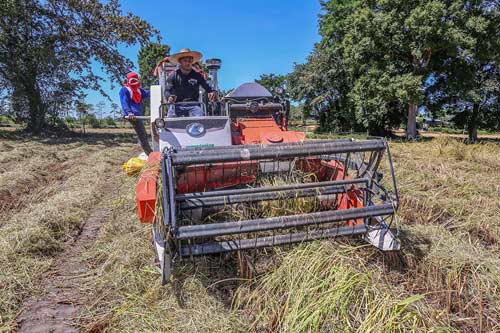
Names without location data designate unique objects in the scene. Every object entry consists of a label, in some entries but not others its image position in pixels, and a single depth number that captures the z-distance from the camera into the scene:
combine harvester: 2.60
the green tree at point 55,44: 15.79
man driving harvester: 4.81
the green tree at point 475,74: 15.67
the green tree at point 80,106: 19.85
